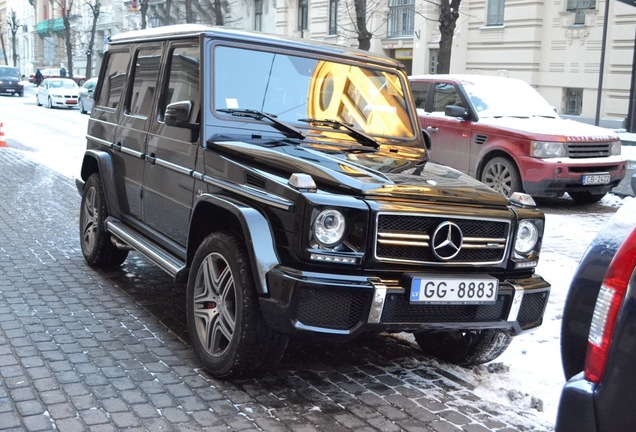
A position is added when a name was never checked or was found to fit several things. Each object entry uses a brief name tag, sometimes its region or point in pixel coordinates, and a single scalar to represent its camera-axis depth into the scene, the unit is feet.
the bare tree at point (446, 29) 66.90
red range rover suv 36.01
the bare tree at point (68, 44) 185.68
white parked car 123.65
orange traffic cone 59.21
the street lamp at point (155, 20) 162.56
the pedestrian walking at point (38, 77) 181.37
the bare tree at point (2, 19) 320.29
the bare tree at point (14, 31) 251.60
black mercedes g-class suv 13.21
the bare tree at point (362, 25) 81.81
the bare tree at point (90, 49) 184.08
